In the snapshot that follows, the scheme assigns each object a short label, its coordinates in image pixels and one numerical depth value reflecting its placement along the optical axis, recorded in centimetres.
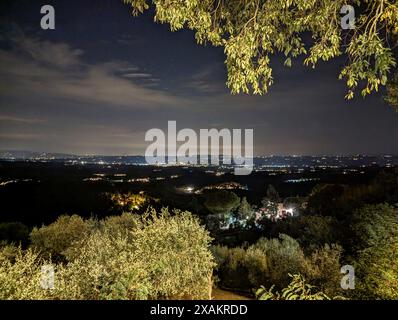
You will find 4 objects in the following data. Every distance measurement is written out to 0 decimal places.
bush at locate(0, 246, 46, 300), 737
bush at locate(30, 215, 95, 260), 2161
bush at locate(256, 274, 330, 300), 522
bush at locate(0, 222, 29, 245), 3112
